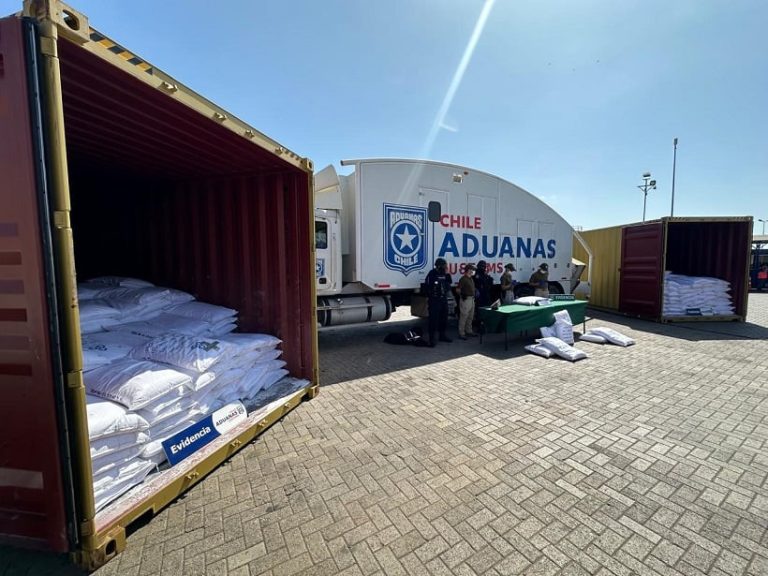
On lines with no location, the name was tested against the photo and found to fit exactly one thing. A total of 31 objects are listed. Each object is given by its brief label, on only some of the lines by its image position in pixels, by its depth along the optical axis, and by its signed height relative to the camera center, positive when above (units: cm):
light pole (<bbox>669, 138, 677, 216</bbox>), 2776 +820
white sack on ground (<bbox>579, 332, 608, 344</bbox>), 709 -162
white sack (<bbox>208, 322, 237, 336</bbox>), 398 -78
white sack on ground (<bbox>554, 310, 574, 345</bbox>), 682 -132
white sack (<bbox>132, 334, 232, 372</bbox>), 294 -79
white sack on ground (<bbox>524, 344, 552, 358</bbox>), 608 -162
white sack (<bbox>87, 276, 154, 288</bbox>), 434 -22
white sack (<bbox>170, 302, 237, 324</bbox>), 405 -58
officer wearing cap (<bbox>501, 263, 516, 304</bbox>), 833 -56
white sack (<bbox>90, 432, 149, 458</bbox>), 211 -117
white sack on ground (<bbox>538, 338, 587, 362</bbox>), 585 -156
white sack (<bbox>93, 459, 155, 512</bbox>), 213 -145
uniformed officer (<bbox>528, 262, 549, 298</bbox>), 875 -49
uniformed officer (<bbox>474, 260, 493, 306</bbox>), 775 -51
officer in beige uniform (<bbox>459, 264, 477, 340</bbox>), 719 -85
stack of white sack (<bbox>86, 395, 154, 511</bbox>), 211 -121
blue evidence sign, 262 -144
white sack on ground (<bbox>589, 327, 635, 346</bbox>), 688 -157
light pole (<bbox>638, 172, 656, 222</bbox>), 2898 +679
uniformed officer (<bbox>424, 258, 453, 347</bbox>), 686 -56
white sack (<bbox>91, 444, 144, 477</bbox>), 212 -129
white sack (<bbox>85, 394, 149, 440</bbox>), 207 -99
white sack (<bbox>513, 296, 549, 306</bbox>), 708 -82
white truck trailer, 650 +74
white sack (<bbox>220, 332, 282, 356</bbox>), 368 -88
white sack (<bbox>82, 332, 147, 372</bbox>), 264 -72
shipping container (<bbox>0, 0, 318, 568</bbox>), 164 +27
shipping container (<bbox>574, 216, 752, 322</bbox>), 920 +4
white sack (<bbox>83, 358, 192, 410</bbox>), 238 -87
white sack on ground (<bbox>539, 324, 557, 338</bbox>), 686 -143
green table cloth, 638 -107
